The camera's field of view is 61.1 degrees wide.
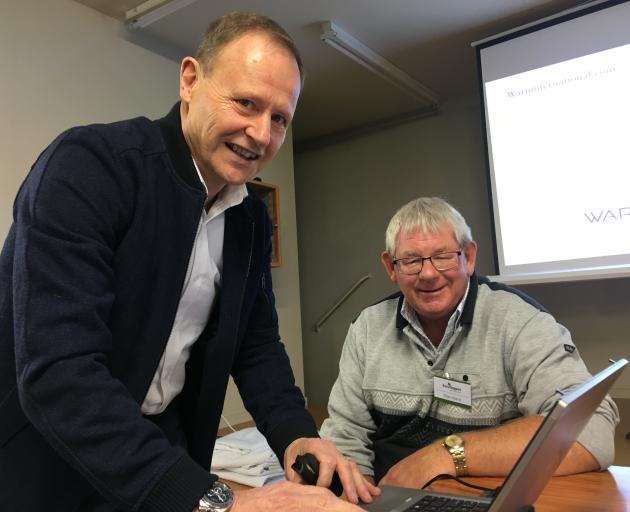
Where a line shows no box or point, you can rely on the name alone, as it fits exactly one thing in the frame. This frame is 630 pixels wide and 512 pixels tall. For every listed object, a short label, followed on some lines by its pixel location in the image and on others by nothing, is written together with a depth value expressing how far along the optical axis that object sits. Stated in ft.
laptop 1.85
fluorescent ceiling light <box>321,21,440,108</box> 10.28
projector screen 9.30
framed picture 12.05
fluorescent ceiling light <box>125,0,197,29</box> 9.18
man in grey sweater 4.26
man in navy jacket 2.10
